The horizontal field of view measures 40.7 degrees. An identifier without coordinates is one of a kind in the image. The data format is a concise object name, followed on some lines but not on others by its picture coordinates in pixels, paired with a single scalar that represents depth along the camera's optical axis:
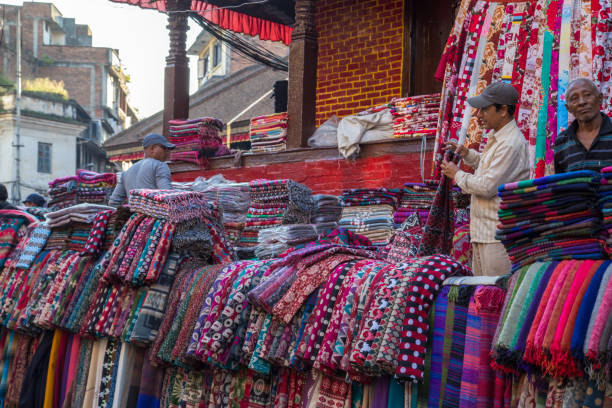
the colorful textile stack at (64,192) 10.02
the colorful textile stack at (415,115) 8.54
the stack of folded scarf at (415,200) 7.56
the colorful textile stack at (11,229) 8.10
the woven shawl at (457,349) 3.78
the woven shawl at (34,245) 7.63
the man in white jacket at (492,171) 4.72
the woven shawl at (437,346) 3.89
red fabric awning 14.72
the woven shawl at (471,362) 3.67
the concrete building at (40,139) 40.25
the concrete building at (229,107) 22.14
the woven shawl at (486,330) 3.66
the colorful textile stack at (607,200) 3.38
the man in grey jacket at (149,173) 7.94
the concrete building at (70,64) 47.94
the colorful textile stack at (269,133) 10.54
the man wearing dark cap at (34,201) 13.80
